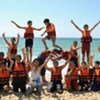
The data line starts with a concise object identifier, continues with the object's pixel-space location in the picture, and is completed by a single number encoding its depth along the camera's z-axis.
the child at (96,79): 7.06
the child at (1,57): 7.12
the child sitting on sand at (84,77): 7.07
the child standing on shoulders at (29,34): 8.45
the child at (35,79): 6.52
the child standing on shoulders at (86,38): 8.45
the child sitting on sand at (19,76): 6.71
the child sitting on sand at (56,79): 6.87
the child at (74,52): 7.73
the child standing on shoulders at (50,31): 8.08
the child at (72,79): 7.01
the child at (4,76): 6.74
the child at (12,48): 7.84
